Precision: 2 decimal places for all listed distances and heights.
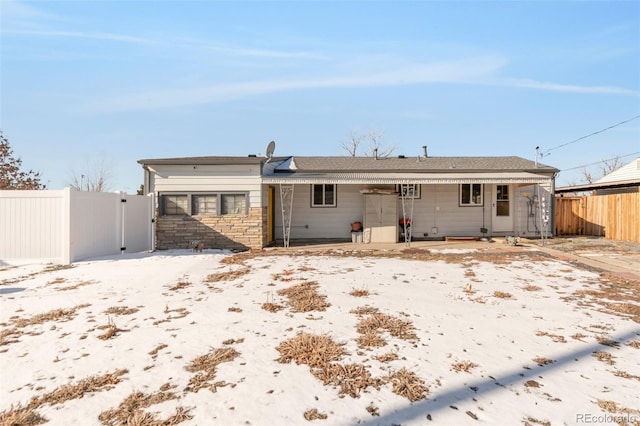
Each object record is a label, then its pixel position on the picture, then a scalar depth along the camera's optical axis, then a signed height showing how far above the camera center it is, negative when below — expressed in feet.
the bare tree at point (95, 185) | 89.20 +7.86
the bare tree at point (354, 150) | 108.19 +22.59
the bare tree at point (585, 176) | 131.51 +16.27
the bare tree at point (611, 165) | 123.28 +19.84
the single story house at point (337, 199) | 37.27 +1.93
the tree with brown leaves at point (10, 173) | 52.80 +6.66
